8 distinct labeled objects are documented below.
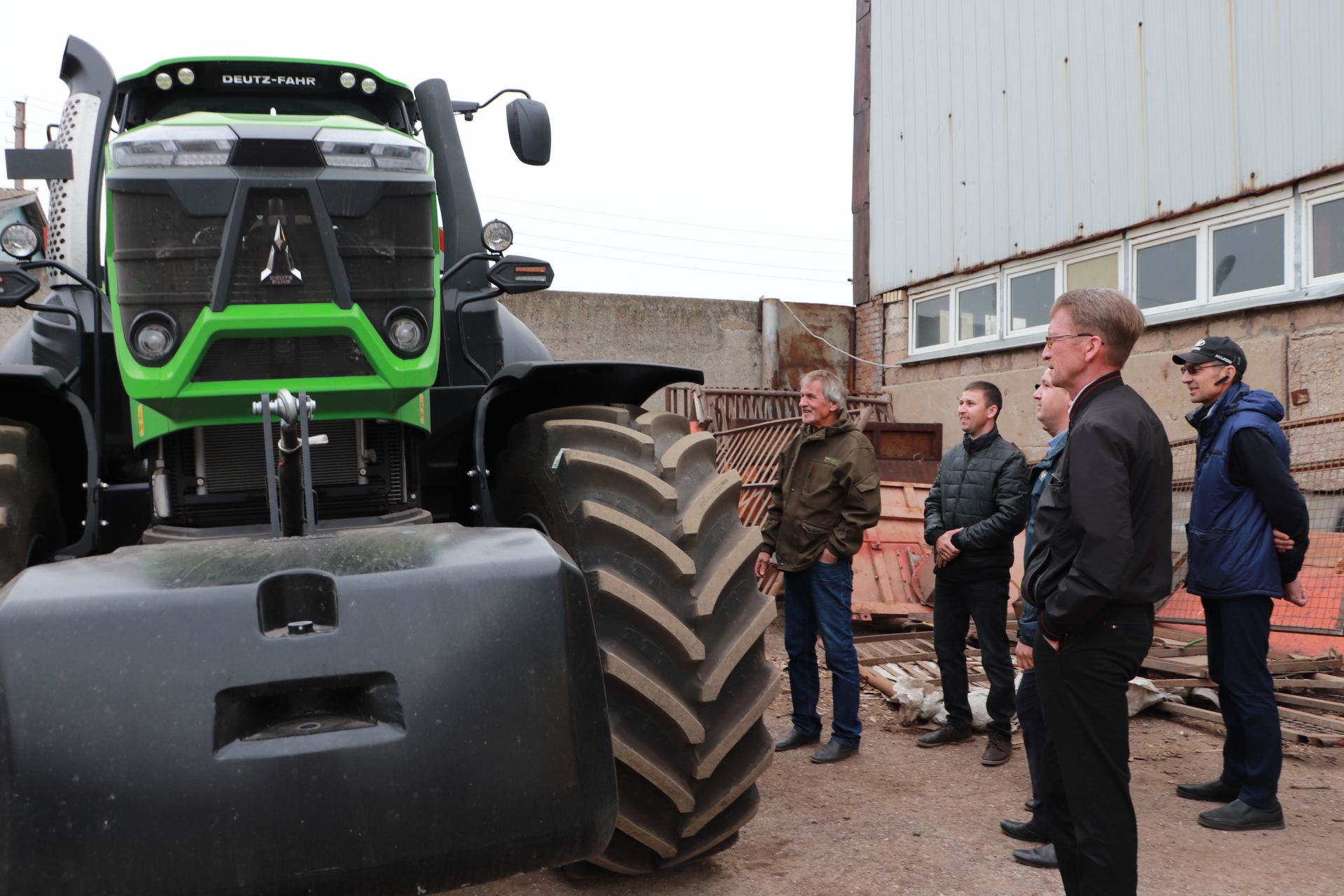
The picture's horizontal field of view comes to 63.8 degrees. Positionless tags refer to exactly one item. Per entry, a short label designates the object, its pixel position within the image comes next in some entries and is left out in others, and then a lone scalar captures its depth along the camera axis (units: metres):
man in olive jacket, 5.12
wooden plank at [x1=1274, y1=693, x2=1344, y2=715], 5.41
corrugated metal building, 7.82
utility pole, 26.88
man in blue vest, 4.14
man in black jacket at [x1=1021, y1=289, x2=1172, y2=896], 2.92
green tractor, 1.93
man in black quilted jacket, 5.02
